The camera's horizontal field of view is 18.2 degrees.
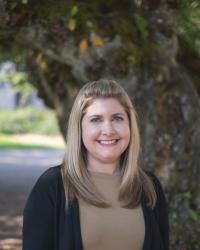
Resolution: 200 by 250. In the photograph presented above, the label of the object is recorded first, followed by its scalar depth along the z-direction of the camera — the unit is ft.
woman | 9.63
